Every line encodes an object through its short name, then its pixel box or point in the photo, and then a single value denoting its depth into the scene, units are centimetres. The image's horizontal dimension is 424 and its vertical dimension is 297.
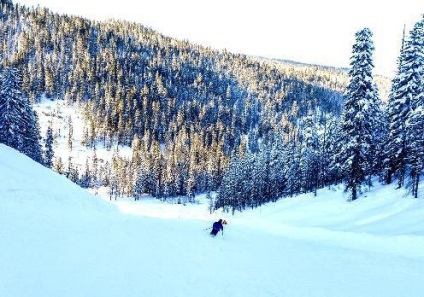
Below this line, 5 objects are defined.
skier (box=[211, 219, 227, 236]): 2098
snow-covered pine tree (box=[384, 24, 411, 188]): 3731
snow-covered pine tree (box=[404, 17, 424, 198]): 3259
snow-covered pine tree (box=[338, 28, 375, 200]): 3669
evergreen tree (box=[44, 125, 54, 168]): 6912
